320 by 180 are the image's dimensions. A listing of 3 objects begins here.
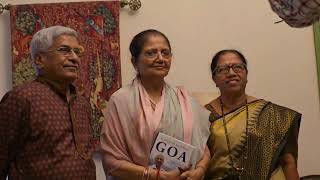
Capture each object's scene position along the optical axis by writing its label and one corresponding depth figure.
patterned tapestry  2.59
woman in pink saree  1.81
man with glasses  1.62
